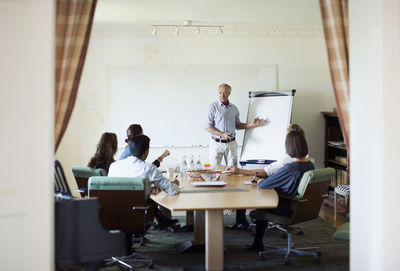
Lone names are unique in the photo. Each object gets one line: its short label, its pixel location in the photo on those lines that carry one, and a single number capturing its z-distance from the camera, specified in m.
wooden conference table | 3.57
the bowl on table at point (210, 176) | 4.69
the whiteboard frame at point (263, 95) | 7.21
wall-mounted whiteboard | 7.60
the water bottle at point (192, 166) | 5.50
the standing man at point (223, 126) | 6.73
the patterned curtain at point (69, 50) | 3.01
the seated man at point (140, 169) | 4.06
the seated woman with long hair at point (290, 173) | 4.28
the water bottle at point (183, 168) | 5.26
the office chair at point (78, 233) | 3.05
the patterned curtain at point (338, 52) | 3.24
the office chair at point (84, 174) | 4.79
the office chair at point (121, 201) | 3.83
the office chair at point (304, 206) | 4.16
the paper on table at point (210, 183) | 4.41
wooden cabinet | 7.21
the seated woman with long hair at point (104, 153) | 5.00
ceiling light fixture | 7.25
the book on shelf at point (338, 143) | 7.00
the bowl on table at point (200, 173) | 4.73
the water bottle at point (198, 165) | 5.47
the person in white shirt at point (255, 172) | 4.73
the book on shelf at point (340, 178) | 6.92
